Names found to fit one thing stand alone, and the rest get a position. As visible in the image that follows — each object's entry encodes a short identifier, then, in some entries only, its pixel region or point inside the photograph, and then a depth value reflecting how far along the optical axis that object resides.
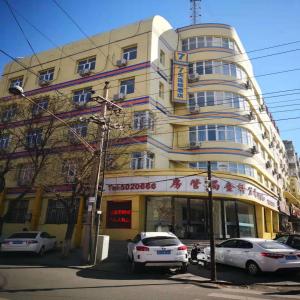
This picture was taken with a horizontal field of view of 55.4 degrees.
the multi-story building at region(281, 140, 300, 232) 40.72
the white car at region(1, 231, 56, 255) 15.57
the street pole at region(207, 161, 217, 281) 10.06
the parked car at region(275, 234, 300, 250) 14.27
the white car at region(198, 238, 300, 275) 10.46
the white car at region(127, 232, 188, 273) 10.59
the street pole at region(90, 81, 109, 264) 13.67
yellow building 20.83
